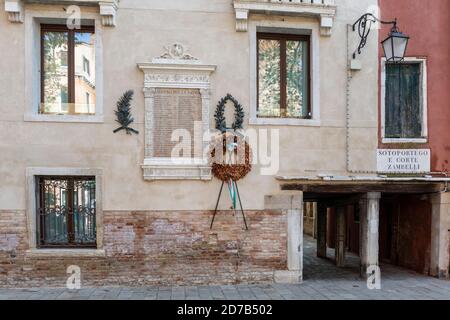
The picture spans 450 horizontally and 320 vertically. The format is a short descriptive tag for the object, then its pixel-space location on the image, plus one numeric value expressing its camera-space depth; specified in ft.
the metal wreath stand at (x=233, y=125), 25.73
